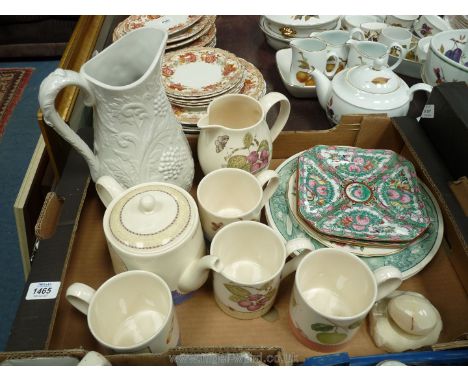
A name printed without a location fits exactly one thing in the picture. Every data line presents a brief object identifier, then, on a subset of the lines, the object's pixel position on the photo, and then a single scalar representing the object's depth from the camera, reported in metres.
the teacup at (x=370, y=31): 0.94
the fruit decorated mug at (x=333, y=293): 0.49
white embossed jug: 0.51
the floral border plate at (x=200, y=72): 0.80
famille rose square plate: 0.62
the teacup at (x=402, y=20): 1.00
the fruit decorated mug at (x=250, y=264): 0.51
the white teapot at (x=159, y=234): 0.50
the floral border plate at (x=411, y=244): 0.59
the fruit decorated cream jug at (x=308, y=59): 0.86
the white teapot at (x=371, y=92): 0.74
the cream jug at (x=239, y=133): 0.62
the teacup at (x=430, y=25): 0.96
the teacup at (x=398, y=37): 0.91
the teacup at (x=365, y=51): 0.84
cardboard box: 0.50
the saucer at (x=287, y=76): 0.89
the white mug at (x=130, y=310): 0.47
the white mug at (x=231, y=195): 0.58
